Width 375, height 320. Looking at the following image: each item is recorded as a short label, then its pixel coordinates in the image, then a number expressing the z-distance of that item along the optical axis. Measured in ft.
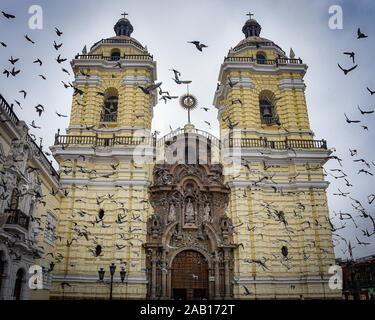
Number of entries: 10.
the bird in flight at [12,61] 42.57
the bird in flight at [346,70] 44.74
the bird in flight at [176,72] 49.32
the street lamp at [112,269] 53.76
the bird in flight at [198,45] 46.24
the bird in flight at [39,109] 46.86
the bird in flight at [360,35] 41.22
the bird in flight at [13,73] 41.60
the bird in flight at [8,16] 35.12
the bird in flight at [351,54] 42.93
